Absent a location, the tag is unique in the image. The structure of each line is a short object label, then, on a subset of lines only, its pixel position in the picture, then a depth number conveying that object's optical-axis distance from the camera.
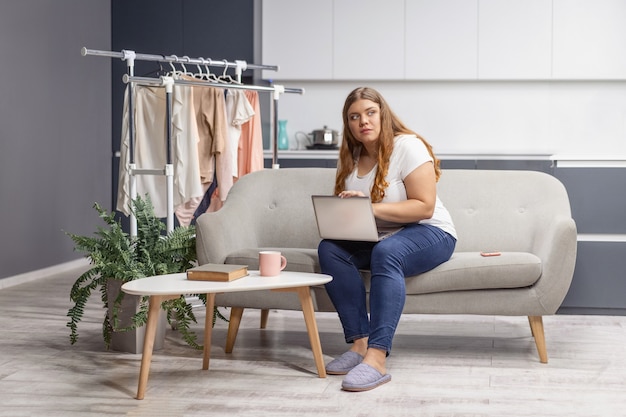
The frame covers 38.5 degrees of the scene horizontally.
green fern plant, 3.36
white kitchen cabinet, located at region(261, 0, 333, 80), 6.67
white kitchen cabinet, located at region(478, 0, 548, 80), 6.52
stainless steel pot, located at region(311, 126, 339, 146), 6.52
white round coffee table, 2.73
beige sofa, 3.30
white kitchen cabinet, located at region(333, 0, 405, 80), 6.65
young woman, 3.10
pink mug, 3.00
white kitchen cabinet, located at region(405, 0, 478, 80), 6.57
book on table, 2.86
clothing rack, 4.23
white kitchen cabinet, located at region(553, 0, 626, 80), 6.47
